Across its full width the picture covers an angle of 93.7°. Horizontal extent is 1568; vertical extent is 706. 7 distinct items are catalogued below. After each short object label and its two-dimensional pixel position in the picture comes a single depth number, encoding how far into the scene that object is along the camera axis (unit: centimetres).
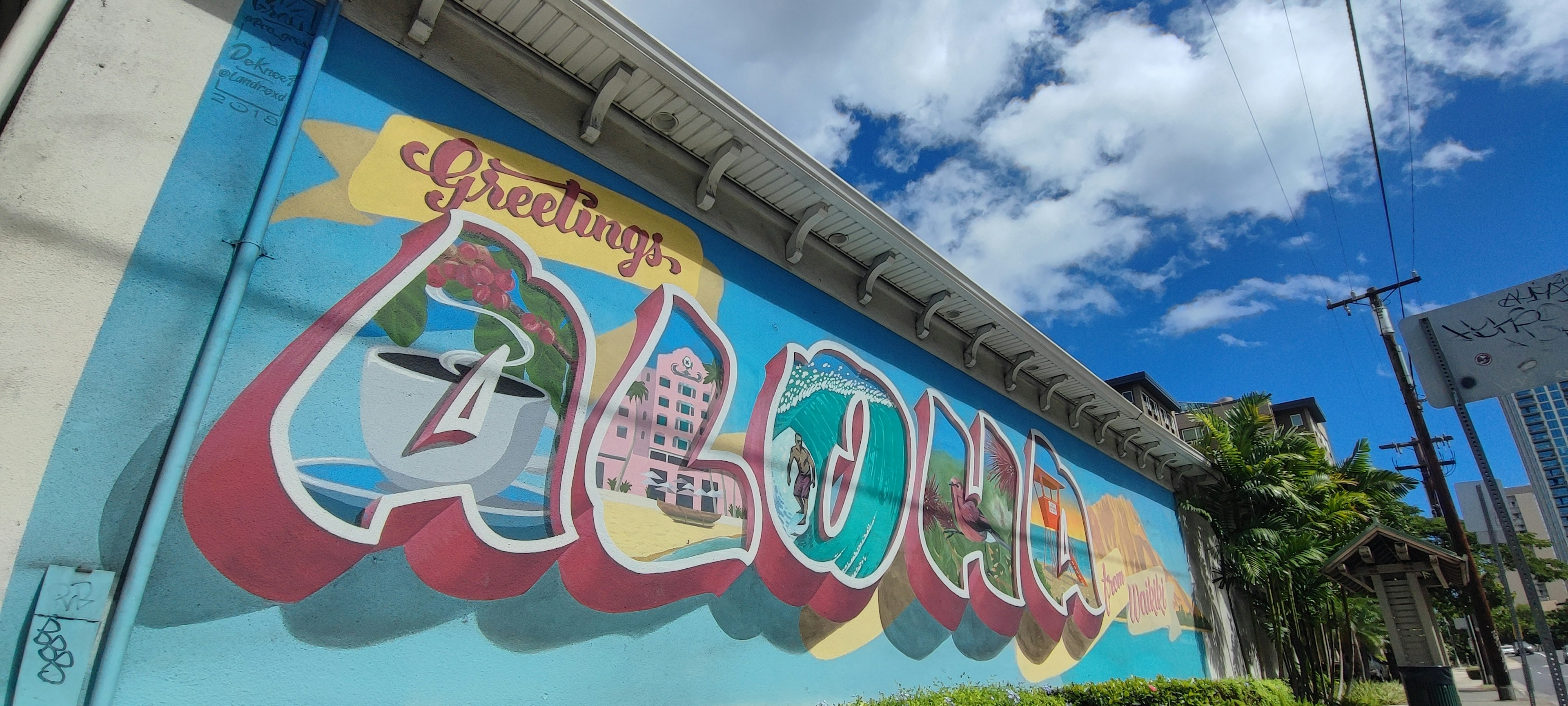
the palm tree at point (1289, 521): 1373
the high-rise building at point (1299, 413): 3812
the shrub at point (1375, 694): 1459
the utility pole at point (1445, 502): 1330
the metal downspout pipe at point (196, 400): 321
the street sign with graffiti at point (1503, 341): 420
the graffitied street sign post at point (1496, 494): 424
